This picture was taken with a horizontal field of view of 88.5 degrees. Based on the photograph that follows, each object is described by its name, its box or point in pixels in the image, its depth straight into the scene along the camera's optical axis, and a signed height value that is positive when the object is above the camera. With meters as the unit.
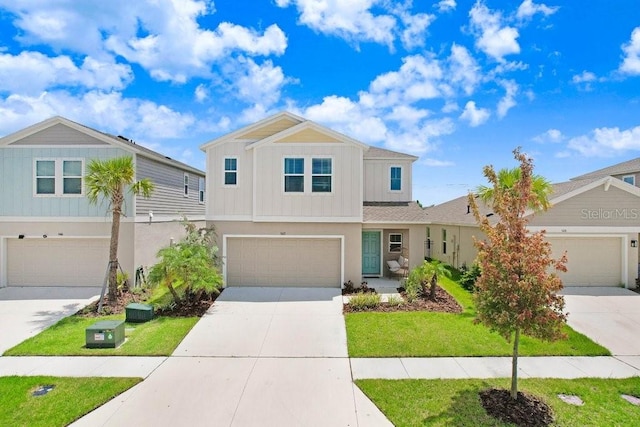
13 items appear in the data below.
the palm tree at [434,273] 12.02 -2.14
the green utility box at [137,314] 10.09 -3.09
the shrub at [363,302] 11.26 -3.02
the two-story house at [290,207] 13.59 +0.30
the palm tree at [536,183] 11.84 +1.16
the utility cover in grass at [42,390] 6.17 -3.38
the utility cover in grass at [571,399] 5.84 -3.34
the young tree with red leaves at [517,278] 5.37 -1.04
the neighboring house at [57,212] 13.70 +0.05
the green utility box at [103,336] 8.17 -3.06
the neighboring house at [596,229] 13.95 -0.59
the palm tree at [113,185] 11.77 +1.05
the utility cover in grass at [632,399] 5.90 -3.38
